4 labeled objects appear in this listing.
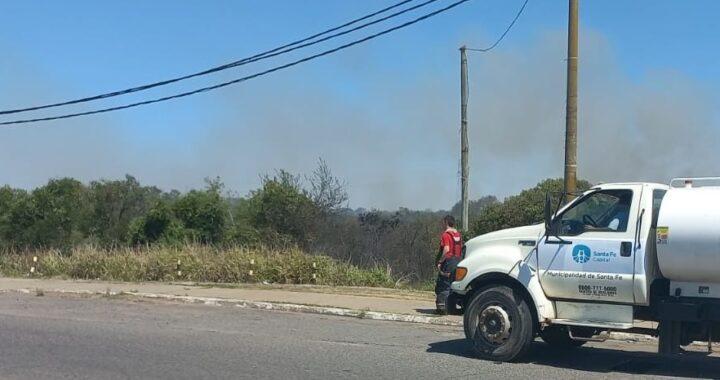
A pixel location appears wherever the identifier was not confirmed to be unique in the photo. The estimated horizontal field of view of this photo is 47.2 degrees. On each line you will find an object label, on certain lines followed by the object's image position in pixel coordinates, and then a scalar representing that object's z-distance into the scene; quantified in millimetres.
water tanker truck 8930
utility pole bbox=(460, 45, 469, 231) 21734
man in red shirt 13891
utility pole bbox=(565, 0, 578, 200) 13844
